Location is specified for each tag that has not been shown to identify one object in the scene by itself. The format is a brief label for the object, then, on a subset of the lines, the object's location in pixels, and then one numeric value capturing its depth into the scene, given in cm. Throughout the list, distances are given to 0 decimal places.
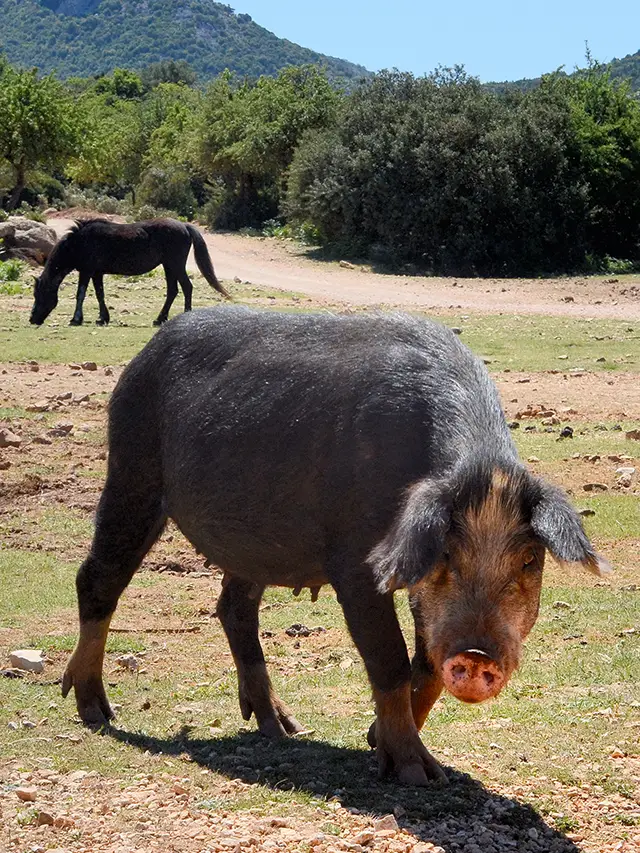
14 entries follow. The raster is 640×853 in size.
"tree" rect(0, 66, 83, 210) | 4878
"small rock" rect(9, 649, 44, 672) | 666
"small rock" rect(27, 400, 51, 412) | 1338
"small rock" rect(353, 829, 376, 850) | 410
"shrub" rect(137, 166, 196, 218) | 5844
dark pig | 410
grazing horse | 2198
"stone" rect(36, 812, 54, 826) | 432
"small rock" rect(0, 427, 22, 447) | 1172
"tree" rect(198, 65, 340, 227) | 4928
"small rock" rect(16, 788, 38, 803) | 456
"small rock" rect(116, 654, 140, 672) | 695
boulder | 3052
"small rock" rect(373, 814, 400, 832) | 422
